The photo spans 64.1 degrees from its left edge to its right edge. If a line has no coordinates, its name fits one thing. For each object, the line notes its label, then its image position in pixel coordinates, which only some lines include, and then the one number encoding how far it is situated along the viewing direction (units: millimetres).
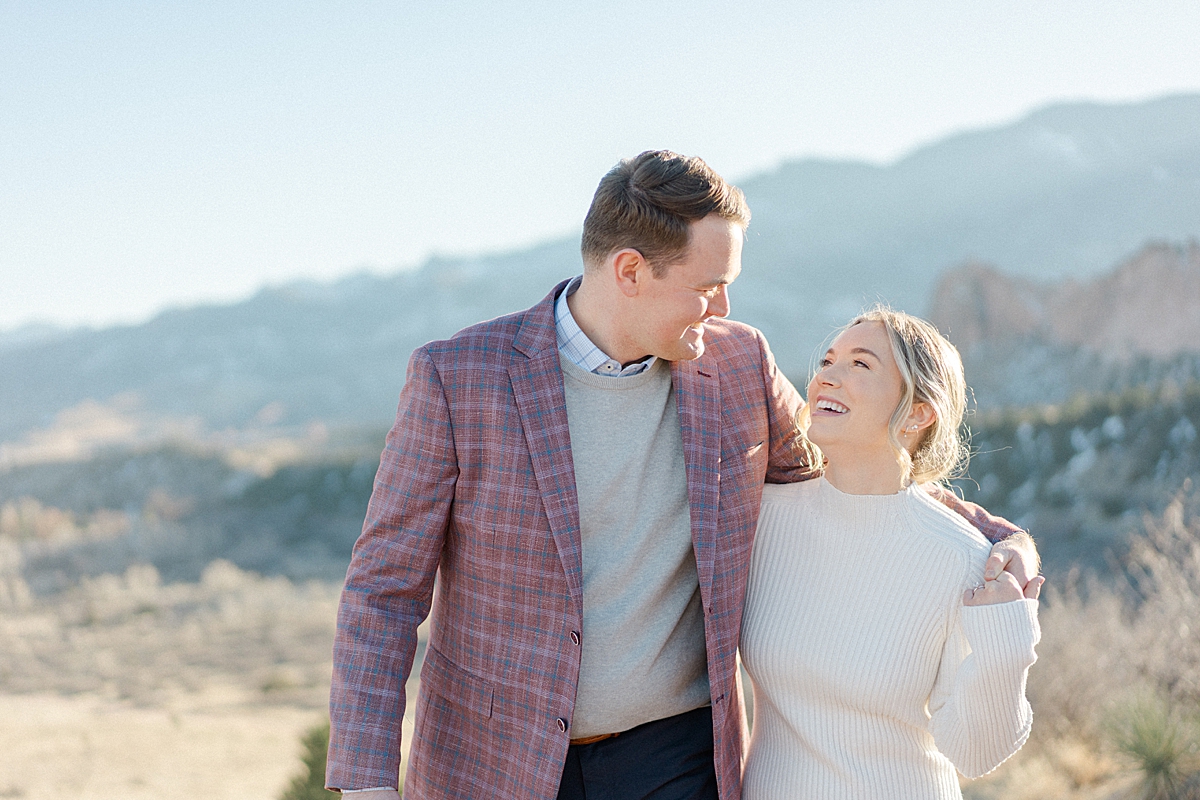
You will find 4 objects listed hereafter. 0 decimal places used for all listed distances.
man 1872
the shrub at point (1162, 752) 4500
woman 1838
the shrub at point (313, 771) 4395
